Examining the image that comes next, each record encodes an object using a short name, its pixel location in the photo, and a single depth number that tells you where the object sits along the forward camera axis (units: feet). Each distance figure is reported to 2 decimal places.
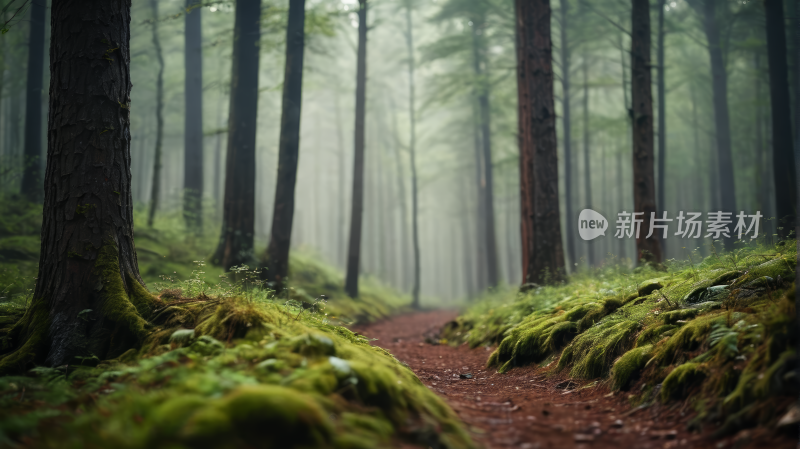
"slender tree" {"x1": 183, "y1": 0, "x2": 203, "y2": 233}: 48.39
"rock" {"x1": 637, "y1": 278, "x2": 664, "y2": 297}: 18.90
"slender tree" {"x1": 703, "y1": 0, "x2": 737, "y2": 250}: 60.54
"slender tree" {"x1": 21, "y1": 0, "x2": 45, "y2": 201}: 42.55
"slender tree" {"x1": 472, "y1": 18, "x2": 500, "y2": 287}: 67.77
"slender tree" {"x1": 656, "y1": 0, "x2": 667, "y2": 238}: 55.01
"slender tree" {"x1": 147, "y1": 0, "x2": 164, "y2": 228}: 45.32
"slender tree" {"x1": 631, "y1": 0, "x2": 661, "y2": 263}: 30.91
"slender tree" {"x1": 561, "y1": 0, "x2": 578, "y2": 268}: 60.59
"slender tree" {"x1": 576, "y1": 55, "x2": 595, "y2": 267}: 66.80
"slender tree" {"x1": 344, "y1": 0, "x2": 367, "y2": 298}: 52.85
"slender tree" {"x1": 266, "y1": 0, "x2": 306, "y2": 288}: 34.87
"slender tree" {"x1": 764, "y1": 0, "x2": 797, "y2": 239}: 38.63
